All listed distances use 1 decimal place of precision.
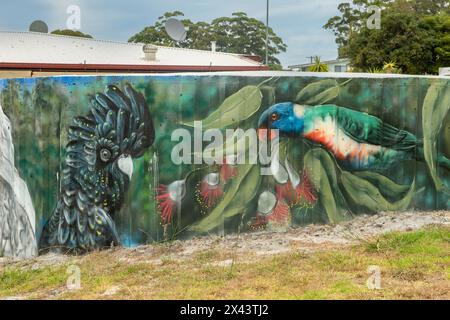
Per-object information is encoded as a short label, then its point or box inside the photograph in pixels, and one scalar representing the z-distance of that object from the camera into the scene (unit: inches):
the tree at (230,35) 2790.4
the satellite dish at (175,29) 941.8
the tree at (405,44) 1673.2
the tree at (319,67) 1098.9
